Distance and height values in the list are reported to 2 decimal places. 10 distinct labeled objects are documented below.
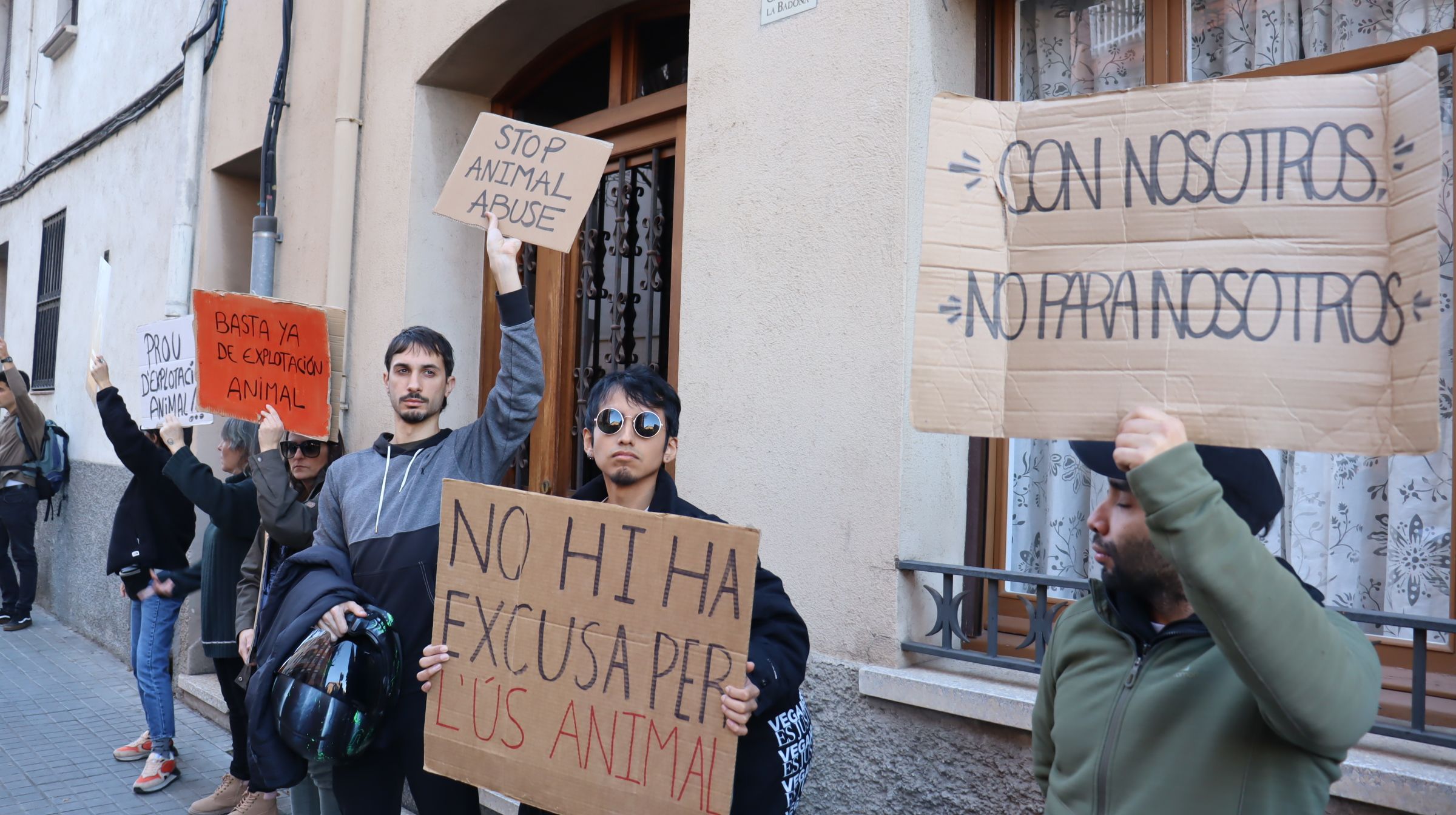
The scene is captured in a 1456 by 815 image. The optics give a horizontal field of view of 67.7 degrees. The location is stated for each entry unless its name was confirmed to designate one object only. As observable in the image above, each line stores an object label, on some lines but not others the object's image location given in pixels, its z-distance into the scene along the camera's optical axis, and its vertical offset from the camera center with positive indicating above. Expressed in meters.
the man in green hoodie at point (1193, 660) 1.36 -0.27
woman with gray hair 4.46 -0.46
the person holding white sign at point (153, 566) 5.58 -0.67
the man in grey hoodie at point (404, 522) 2.93 -0.21
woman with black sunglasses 3.73 -0.24
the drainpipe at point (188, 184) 7.61 +1.84
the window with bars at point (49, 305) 10.86 +1.34
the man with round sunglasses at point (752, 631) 2.30 -0.37
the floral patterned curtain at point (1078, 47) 3.29 +1.33
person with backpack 9.19 -0.66
